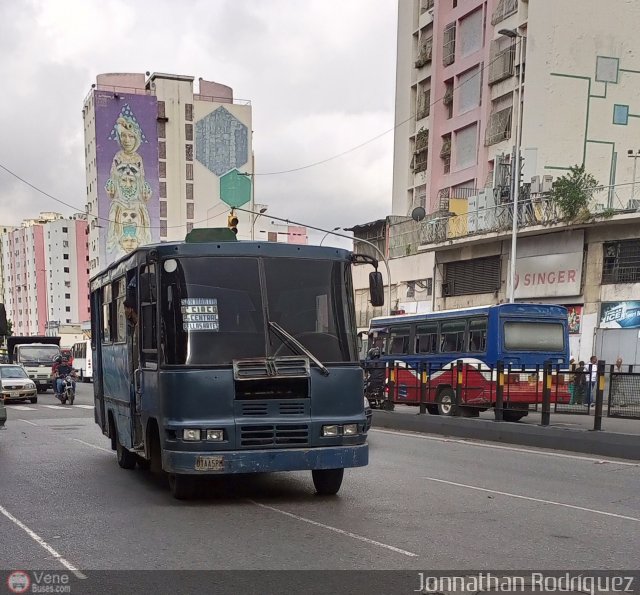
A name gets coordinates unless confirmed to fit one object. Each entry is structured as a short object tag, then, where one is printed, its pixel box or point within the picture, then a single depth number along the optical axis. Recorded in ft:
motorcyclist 92.58
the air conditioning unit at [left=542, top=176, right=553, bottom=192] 111.24
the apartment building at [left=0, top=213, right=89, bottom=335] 442.50
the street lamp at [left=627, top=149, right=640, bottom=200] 104.83
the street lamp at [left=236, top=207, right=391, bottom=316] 101.88
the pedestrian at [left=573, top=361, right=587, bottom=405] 48.12
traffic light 54.54
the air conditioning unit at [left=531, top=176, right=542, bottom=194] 110.63
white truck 123.13
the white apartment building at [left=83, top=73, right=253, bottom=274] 313.73
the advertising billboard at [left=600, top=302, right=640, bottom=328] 97.76
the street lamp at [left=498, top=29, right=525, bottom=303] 102.12
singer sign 105.50
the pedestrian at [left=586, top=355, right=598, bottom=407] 47.06
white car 92.38
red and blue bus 63.26
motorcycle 92.17
